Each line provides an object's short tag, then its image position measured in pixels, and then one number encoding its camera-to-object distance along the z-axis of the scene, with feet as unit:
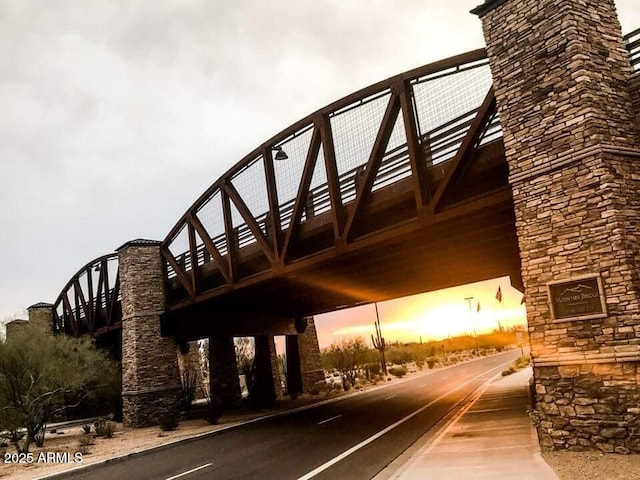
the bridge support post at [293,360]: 124.36
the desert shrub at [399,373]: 178.57
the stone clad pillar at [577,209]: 32.42
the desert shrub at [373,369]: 186.39
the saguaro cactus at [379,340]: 203.85
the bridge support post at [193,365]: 142.20
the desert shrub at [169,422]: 81.00
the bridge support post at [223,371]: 100.99
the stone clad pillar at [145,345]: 91.66
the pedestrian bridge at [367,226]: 45.32
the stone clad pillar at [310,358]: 125.80
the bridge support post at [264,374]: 114.01
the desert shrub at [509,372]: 127.77
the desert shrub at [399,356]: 277.85
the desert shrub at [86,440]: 70.94
